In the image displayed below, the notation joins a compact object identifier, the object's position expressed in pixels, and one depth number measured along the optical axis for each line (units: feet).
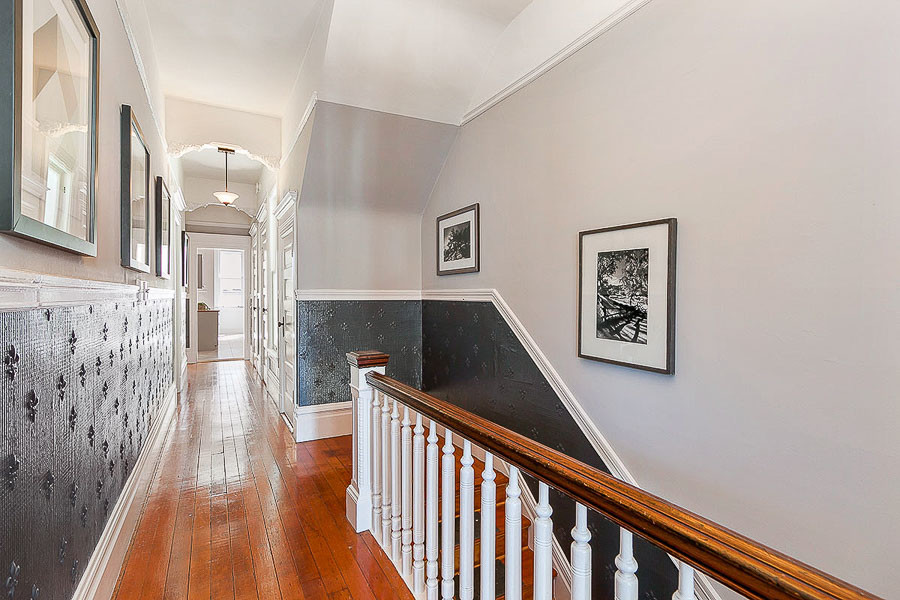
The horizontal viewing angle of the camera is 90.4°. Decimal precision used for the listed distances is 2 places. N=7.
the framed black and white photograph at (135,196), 6.54
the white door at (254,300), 22.35
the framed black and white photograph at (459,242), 10.09
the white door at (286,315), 12.74
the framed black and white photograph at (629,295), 5.80
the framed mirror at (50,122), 2.88
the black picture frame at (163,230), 10.34
